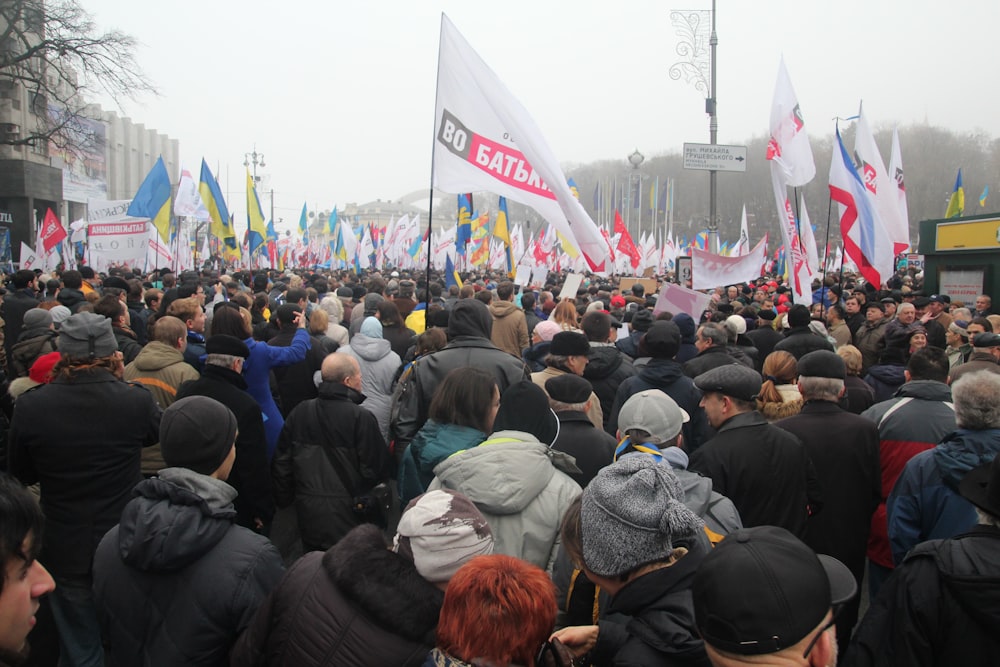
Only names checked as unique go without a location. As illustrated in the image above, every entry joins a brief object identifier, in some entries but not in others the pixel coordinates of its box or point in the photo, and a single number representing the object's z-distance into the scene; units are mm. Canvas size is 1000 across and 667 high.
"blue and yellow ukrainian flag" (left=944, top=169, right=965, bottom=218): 18203
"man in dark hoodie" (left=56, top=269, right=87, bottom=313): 7926
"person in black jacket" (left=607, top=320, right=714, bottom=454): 4867
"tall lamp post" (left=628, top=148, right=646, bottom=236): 24377
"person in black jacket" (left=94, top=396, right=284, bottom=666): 2254
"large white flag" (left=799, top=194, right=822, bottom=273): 9790
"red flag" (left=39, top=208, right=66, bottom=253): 15562
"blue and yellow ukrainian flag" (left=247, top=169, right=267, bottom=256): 16766
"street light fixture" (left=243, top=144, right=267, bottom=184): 47044
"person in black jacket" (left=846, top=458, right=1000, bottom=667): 1961
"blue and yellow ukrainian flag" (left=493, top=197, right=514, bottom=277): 17703
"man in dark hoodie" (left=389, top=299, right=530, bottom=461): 4328
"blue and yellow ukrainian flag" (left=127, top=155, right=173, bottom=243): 12914
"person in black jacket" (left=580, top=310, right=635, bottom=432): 5531
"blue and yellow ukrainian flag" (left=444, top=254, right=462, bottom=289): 14548
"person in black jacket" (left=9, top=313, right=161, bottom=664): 3299
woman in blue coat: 5090
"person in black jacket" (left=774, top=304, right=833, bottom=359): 5664
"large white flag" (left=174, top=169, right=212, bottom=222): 14594
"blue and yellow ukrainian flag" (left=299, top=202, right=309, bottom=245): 32606
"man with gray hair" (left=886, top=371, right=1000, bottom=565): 3016
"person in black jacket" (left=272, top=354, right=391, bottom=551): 4055
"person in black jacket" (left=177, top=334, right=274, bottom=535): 4043
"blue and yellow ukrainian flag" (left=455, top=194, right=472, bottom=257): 16453
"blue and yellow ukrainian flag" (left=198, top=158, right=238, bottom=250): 14844
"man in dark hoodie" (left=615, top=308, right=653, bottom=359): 7031
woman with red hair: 1657
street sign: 14664
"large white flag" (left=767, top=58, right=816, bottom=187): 9578
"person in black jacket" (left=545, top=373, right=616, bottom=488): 3457
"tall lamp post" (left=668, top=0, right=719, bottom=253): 16484
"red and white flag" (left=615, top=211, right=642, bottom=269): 21211
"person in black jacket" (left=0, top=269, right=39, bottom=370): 8312
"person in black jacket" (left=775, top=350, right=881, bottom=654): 3836
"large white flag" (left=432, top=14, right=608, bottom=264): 5191
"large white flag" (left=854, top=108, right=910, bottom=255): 10562
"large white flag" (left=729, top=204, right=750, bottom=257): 21612
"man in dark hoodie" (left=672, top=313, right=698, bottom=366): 6793
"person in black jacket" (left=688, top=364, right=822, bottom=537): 3451
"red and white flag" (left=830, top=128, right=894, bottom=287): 9141
